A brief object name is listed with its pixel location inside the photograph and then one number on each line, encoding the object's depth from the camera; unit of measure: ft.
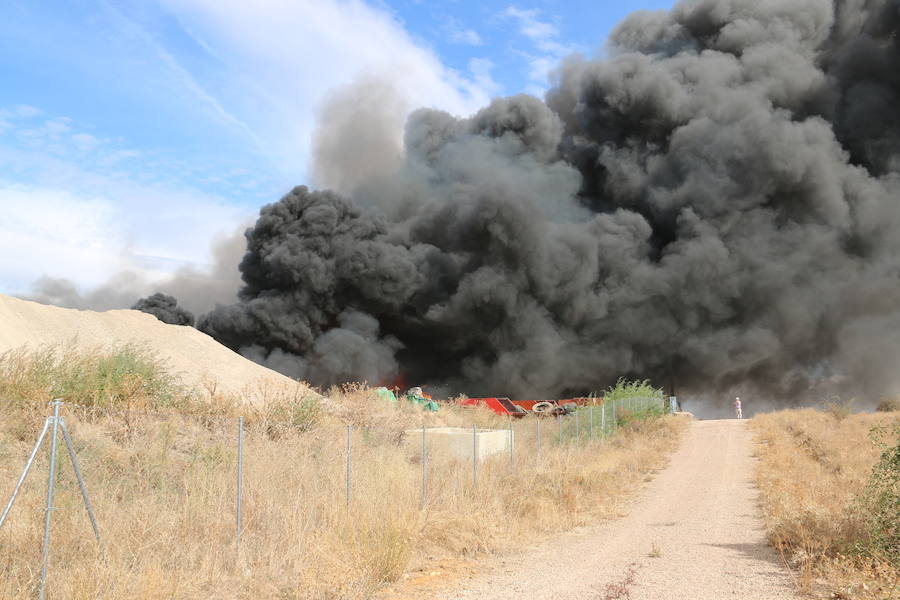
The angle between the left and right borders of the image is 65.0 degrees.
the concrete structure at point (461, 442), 49.49
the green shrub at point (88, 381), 38.06
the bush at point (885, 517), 23.88
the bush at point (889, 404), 112.27
